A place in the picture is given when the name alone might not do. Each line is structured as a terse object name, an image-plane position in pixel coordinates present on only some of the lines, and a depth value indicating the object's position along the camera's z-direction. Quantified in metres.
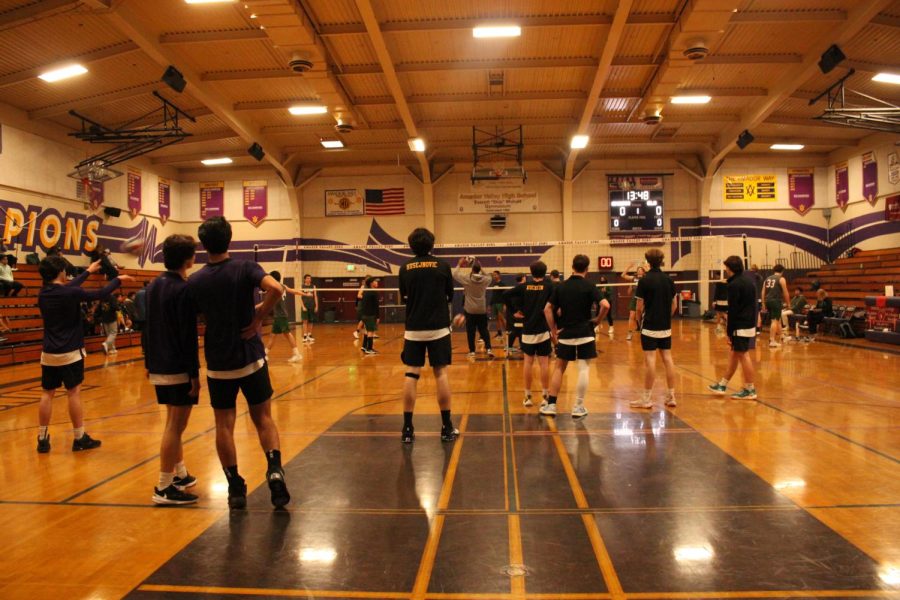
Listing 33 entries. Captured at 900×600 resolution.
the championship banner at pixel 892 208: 18.78
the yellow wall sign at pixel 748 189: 22.38
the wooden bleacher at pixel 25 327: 11.97
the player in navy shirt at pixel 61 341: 4.77
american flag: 23.02
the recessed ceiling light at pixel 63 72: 13.18
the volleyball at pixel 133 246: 4.16
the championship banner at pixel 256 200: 23.39
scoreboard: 22.33
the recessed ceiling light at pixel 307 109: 16.55
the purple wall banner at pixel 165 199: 22.23
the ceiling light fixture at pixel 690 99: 16.15
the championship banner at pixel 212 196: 23.41
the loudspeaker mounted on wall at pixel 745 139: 17.96
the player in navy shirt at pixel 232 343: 3.32
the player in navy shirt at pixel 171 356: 3.56
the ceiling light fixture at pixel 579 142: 17.92
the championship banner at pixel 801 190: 22.38
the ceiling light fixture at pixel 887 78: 14.16
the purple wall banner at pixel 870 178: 19.89
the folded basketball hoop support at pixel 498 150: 18.94
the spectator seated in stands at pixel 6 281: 12.79
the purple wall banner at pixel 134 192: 20.33
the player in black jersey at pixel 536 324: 6.14
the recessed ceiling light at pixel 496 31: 12.17
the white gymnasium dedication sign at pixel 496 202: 22.69
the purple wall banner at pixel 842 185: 21.29
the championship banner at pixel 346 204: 23.16
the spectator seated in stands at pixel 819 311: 14.62
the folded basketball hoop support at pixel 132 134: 16.06
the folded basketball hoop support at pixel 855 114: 14.23
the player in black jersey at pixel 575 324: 5.75
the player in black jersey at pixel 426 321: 4.83
